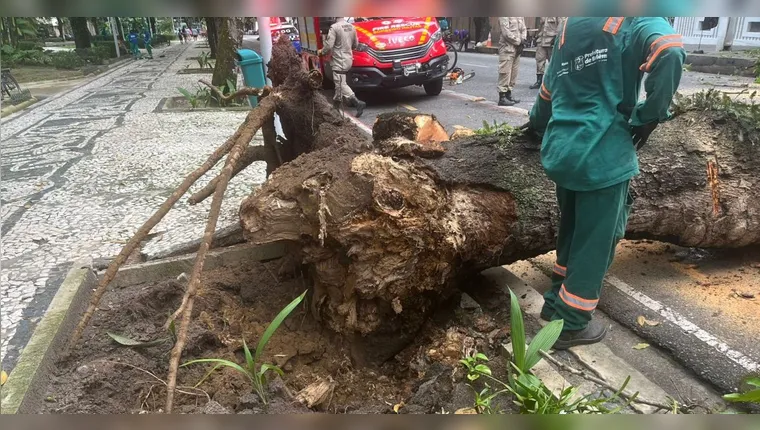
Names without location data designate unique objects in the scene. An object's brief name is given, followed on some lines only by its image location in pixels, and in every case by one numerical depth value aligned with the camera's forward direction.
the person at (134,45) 17.39
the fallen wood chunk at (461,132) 3.64
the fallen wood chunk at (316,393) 1.92
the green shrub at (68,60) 12.64
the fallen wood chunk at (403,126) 3.10
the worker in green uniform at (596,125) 1.79
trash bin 6.21
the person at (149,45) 16.76
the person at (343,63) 4.83
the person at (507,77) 6.71
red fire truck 5.46
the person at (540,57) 5.41
